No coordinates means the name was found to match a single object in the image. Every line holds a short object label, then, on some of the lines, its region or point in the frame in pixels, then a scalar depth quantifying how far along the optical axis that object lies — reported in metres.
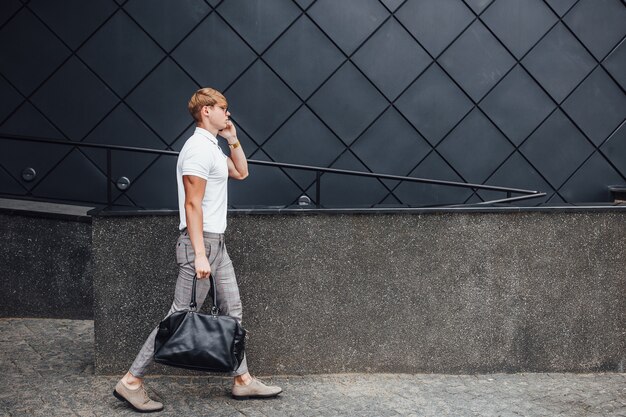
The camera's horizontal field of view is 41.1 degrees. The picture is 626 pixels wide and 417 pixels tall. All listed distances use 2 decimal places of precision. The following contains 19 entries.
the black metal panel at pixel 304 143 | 9.80
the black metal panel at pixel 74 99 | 9.59
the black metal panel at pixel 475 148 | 9.96
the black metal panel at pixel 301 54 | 9.73
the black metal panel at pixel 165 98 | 9.64
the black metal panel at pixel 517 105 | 9.98
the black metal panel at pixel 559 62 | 10.02
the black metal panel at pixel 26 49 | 9.56
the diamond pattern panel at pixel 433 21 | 9.87
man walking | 5.44
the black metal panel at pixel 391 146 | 9.87
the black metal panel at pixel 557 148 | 10.09
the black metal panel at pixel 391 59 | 9.80
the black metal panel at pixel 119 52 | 9.59
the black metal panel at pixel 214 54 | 9.66
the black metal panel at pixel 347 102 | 9.79
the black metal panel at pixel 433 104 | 9.88
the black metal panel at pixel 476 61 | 9.91
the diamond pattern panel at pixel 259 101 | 9.73
